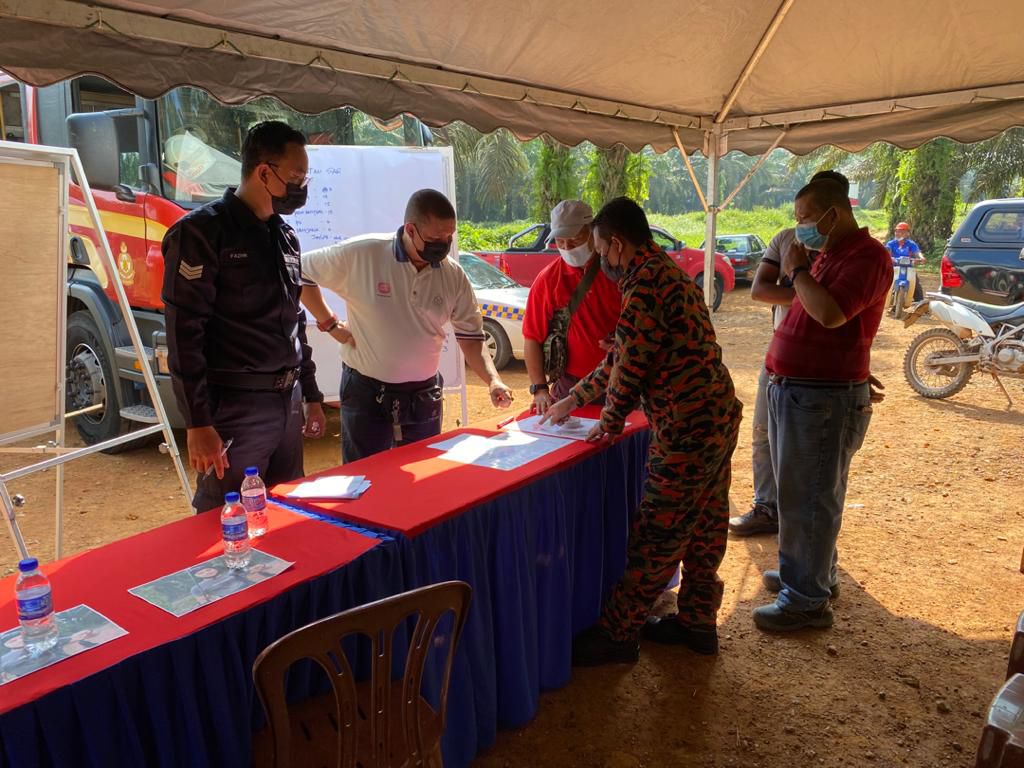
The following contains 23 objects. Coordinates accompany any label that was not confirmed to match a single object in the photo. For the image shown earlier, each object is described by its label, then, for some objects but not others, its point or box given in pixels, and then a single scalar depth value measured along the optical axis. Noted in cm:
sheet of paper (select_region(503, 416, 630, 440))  275
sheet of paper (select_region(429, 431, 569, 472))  242
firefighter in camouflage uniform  230
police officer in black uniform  210
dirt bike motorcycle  632
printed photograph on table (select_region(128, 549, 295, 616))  151
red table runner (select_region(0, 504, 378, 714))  130
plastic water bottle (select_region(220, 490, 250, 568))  168
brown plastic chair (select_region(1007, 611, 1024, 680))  178
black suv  833
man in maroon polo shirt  257
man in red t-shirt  304
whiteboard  433
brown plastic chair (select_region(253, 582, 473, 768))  124
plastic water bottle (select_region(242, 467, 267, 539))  188
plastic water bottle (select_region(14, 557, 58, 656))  132
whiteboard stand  256
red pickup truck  1042
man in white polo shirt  289
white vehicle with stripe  801
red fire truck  425
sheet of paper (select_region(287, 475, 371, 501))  210
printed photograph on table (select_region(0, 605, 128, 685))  128
